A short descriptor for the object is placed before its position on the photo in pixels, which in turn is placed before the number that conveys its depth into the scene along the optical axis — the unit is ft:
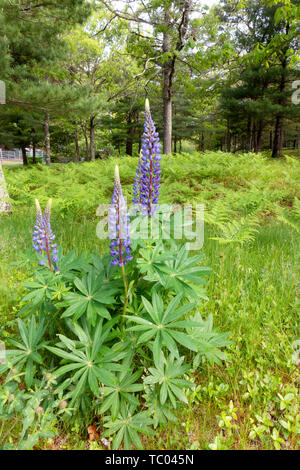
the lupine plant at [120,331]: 4.43
